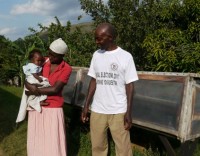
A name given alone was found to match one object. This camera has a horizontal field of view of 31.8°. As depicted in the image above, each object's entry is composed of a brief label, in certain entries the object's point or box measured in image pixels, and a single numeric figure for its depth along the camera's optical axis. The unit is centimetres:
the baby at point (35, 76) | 374
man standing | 345
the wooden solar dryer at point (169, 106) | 373
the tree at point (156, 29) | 559
